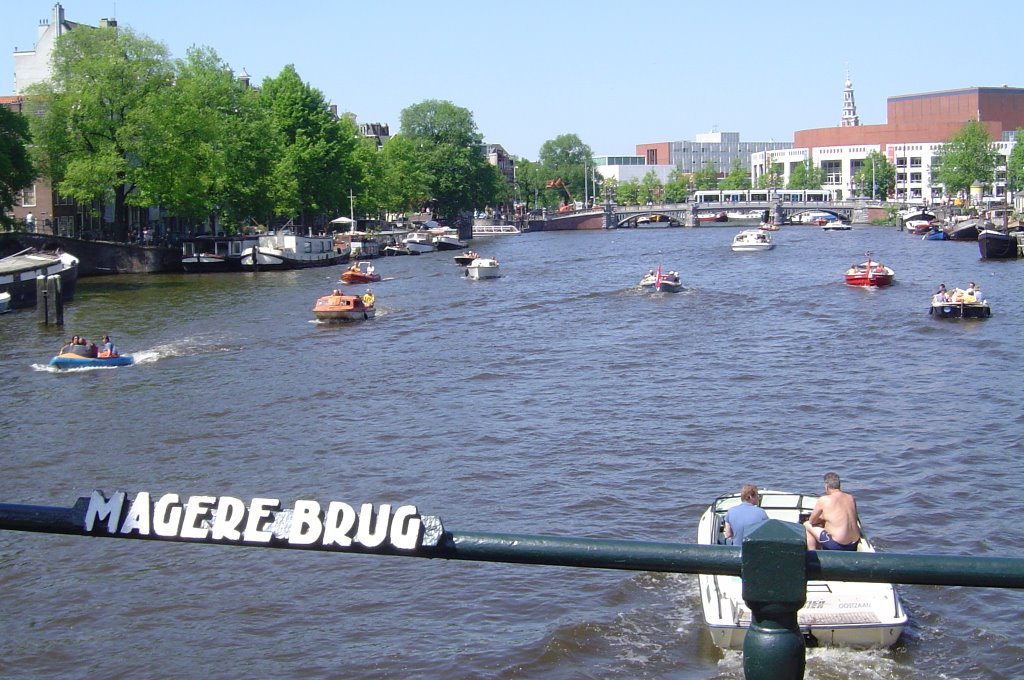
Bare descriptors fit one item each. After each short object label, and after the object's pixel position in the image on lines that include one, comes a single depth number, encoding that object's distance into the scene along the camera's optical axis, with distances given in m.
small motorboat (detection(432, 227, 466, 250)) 107.69
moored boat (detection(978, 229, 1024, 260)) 72.31
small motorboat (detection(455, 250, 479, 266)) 74.46
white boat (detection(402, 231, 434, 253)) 101.75
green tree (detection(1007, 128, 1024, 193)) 116.94
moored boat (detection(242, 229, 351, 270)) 73.62
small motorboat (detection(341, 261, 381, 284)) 62.77
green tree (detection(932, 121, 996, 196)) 140.38
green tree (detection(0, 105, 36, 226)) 53.18
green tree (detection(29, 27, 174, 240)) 62.28
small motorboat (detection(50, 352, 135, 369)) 34.06
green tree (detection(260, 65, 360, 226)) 88.50
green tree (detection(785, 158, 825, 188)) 195.75
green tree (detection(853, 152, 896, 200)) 181.12
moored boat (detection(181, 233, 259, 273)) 71.44
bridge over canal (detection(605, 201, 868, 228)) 150.75
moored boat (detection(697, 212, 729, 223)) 161.88
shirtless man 13.09
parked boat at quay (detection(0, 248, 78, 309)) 49.82
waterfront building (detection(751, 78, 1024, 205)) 188.00
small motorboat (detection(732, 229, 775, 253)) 91.50
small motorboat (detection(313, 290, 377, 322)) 45.44
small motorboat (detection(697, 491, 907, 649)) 12.17
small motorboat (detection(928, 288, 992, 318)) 42.62
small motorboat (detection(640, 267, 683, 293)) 55.06
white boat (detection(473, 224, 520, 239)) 150.25
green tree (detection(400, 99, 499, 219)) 133.00
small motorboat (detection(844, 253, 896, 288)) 56.25
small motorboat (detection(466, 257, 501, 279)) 67.62
